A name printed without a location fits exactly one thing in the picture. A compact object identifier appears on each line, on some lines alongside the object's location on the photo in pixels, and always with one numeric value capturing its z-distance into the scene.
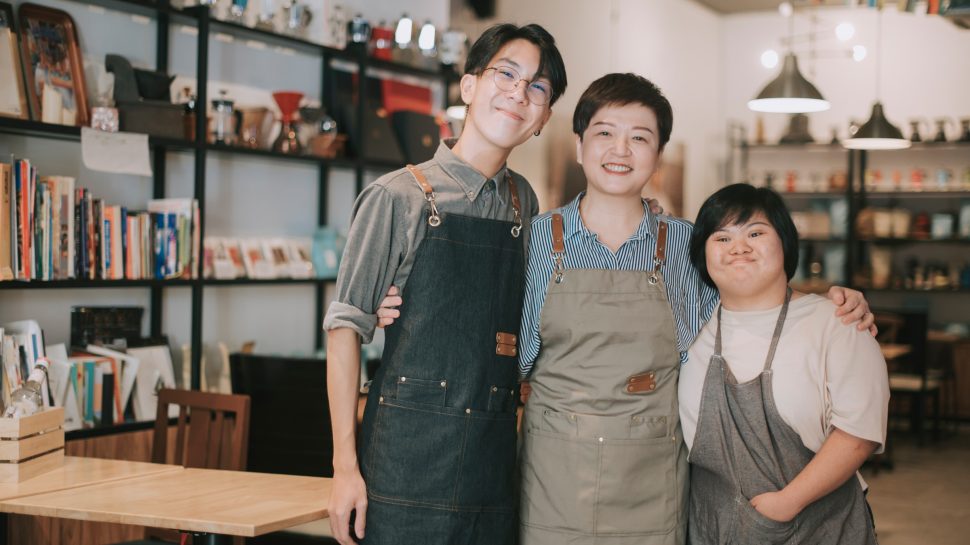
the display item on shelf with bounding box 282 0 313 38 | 4.52
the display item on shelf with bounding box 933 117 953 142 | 8.70
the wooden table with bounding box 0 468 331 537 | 2.10
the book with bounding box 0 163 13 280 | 3.22
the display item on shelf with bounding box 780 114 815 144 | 9.35
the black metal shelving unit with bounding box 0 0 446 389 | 3.46
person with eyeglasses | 1.97
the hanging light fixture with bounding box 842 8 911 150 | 6.93
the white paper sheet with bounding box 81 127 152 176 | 3.53
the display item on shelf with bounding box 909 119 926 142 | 8.75
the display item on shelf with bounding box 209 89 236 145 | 4.19
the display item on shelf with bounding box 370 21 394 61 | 5.07
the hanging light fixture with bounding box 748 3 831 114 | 5.65
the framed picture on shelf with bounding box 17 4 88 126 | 3.45
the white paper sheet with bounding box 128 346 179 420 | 3.85
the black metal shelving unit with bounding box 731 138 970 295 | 8.80
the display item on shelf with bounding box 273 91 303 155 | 4.50
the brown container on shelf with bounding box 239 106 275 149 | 4.38
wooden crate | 2.51
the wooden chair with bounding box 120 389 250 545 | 2.94
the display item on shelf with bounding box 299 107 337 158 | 4.64
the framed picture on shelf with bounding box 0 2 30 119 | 3.30
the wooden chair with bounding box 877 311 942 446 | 7.73
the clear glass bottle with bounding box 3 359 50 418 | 2.62
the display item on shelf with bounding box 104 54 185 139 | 3.71
